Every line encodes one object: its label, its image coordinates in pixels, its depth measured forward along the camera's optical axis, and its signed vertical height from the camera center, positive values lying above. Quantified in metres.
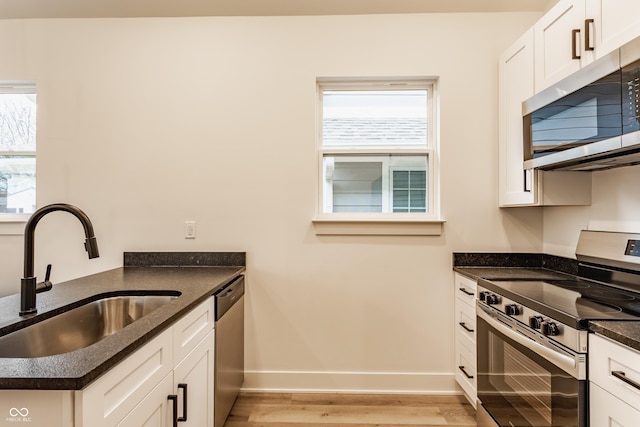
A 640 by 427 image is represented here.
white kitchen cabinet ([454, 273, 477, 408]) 2.14 -0.75
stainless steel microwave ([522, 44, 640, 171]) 1.33 +0.42
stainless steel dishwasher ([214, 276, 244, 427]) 1.88 -0.76
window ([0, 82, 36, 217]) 2.64 +0.49
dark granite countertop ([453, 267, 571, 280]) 2.04 -0.34
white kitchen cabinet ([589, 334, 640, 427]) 1.05 -0.51
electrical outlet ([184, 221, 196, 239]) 2.53 -0.10
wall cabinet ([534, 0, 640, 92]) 1.45 +0.84
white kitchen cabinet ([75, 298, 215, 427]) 0.91 -0.54
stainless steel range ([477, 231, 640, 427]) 1.26 -0.46
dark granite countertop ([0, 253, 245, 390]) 0.83 -0.36
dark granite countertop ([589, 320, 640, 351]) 1.06 -0.35
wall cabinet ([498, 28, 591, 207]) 2.07 +0.37
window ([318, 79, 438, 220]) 2.61 +0.49
